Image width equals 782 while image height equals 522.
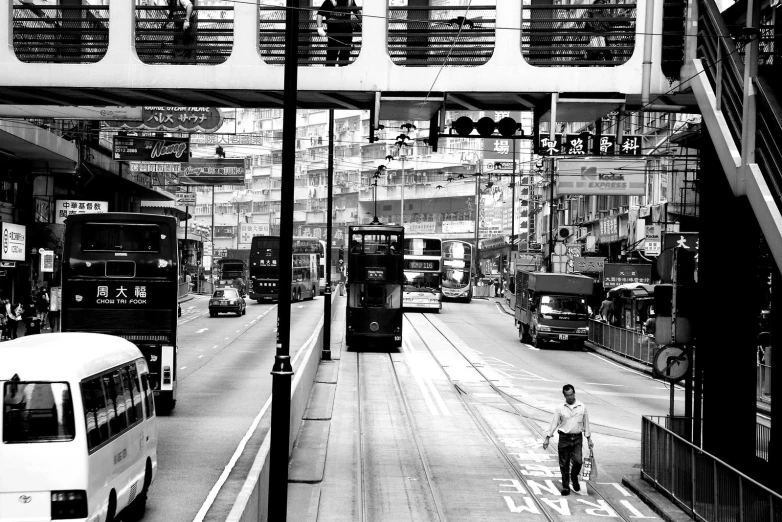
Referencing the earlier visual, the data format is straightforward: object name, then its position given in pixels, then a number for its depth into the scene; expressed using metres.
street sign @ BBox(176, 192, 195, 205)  66.44
